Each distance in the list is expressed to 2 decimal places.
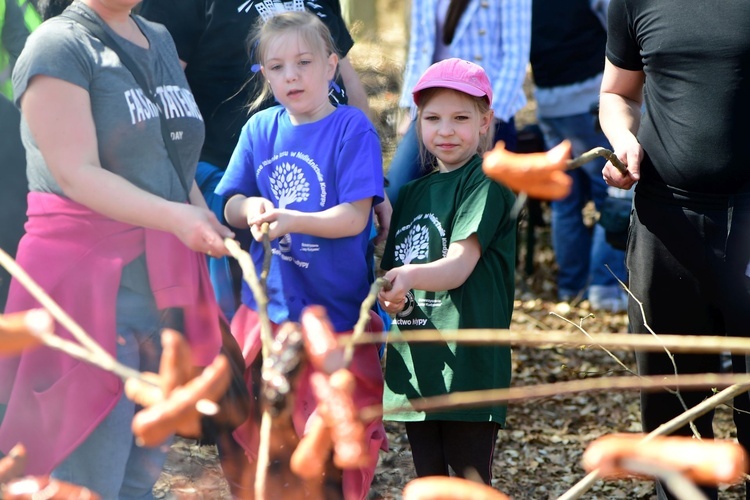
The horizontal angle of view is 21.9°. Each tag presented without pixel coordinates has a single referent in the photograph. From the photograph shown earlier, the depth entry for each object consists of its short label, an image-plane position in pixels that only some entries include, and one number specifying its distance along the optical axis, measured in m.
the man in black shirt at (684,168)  4.94
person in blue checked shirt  8.69
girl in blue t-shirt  5.43
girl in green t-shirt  5.31
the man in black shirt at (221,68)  6.40
